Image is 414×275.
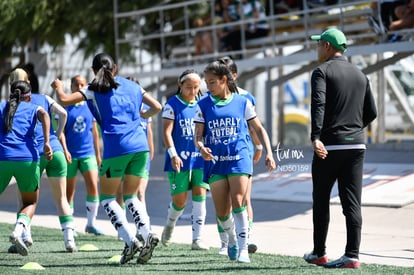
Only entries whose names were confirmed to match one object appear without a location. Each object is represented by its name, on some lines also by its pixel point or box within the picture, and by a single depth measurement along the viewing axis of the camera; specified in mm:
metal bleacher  33906
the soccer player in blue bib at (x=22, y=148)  19031
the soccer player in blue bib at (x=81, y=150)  23187
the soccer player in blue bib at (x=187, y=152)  20234
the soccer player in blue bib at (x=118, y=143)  17812
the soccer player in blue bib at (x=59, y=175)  20141
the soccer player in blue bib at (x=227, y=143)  17516
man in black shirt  16906
